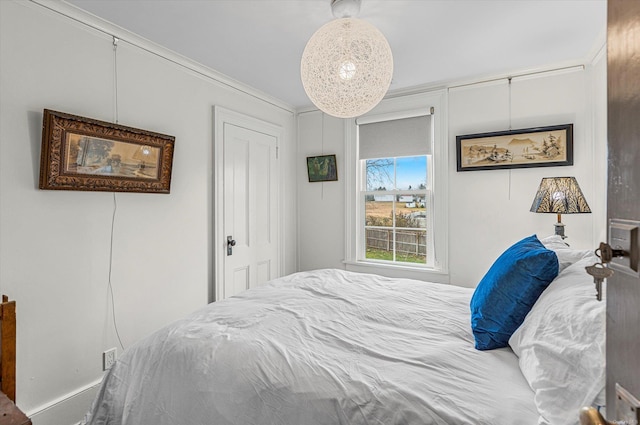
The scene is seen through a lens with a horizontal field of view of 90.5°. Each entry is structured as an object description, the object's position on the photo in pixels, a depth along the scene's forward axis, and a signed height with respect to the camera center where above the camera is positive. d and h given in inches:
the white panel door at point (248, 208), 120.7 +0.0
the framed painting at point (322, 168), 146.3 +18.4
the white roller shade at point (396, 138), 128.9 +29.5
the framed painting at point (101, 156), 70.9 +13.4
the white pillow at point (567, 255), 53.3 -8.6
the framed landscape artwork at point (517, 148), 105.6 +20.5
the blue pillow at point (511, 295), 47.4 -13.7
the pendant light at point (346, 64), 66.0 +31.0
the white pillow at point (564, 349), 31.6 -16.2
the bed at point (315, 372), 37.7 -22.2
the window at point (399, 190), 126.1 +7.4
